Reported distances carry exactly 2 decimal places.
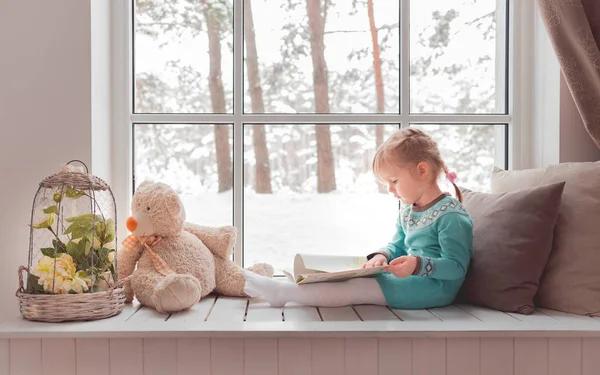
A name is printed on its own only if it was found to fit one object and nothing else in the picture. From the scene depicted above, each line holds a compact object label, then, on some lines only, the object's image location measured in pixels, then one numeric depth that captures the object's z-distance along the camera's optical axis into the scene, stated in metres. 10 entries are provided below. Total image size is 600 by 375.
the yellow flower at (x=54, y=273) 1.50
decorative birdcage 1.50
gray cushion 1.60
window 2.08
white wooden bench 1.41
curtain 1.76
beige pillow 1.58
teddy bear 1.73
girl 1.63
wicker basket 1.49
